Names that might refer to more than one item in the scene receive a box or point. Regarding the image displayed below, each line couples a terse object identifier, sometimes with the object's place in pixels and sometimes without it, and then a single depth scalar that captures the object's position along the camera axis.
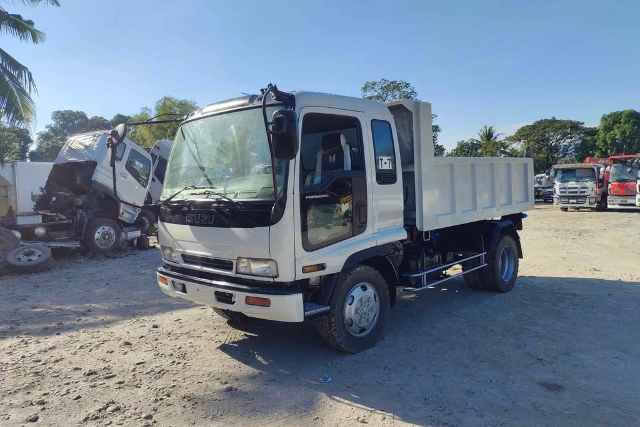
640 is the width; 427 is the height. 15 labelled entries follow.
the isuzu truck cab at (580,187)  21.89
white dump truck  4.02
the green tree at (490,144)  50.61
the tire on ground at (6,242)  10.05
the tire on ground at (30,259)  9.88
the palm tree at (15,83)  12.40
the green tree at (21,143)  13.96
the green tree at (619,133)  48.06
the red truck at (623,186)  20.67
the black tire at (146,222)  13.66
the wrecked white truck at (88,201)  11.42
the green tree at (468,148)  51.66
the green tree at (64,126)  55.97
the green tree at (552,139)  52.88
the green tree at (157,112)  28.55
